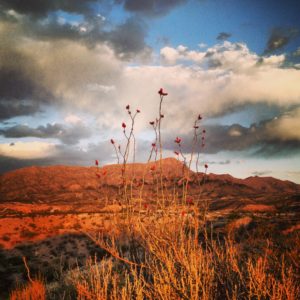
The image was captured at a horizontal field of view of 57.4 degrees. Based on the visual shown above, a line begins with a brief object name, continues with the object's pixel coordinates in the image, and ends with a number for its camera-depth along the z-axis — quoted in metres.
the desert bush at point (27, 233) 23.75
